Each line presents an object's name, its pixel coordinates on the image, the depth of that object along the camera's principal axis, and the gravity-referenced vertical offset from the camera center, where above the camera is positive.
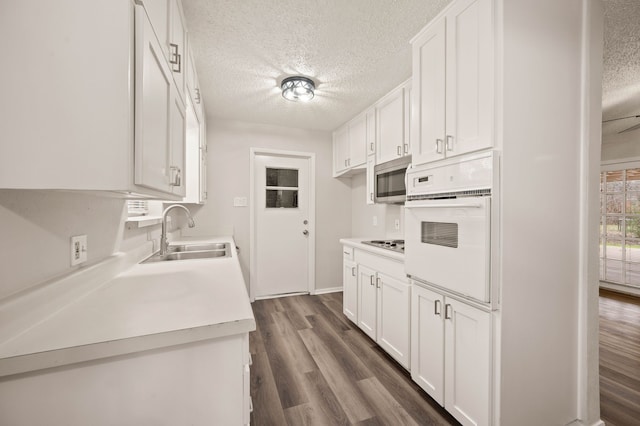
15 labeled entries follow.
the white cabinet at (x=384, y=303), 1.91 -0.76
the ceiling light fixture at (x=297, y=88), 2.31 +1.13
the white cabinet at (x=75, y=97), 0.61 +0.28
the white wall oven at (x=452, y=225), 1.24 -0.07
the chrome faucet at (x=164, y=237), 1.96 -0.20
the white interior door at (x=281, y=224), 3.55 -0.17
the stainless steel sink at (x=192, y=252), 1.97 -0.35
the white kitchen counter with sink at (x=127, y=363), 0.63 -0.41
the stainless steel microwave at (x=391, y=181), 2.28 +0.31
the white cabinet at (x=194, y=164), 2.33 +0.42
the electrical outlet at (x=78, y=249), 0.98 -0.15
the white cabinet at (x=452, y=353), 1.27 -0.78
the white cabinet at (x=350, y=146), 3.01 +0.85
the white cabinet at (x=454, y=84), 1.27 +0.72
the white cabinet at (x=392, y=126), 2.30 +0.82
